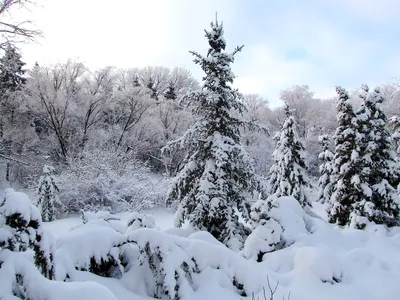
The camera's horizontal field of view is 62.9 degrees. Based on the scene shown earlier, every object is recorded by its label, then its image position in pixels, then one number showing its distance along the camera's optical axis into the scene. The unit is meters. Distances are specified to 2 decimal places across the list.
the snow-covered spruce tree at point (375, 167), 11.62
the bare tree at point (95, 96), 28.03
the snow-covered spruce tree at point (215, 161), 9.64
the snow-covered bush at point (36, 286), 2.46
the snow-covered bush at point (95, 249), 4.68
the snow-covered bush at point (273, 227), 7.39
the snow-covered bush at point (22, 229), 2.70
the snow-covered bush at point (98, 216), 6.41
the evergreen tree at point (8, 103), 24.98
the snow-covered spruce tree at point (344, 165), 12.31
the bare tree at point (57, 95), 25.25
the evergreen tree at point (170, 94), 40.53
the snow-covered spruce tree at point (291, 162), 14.27
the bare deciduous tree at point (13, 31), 9.84
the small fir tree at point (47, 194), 16.92
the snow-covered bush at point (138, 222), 6.49
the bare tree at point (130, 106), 30.84
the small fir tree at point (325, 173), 21.67
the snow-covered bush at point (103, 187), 19.06
